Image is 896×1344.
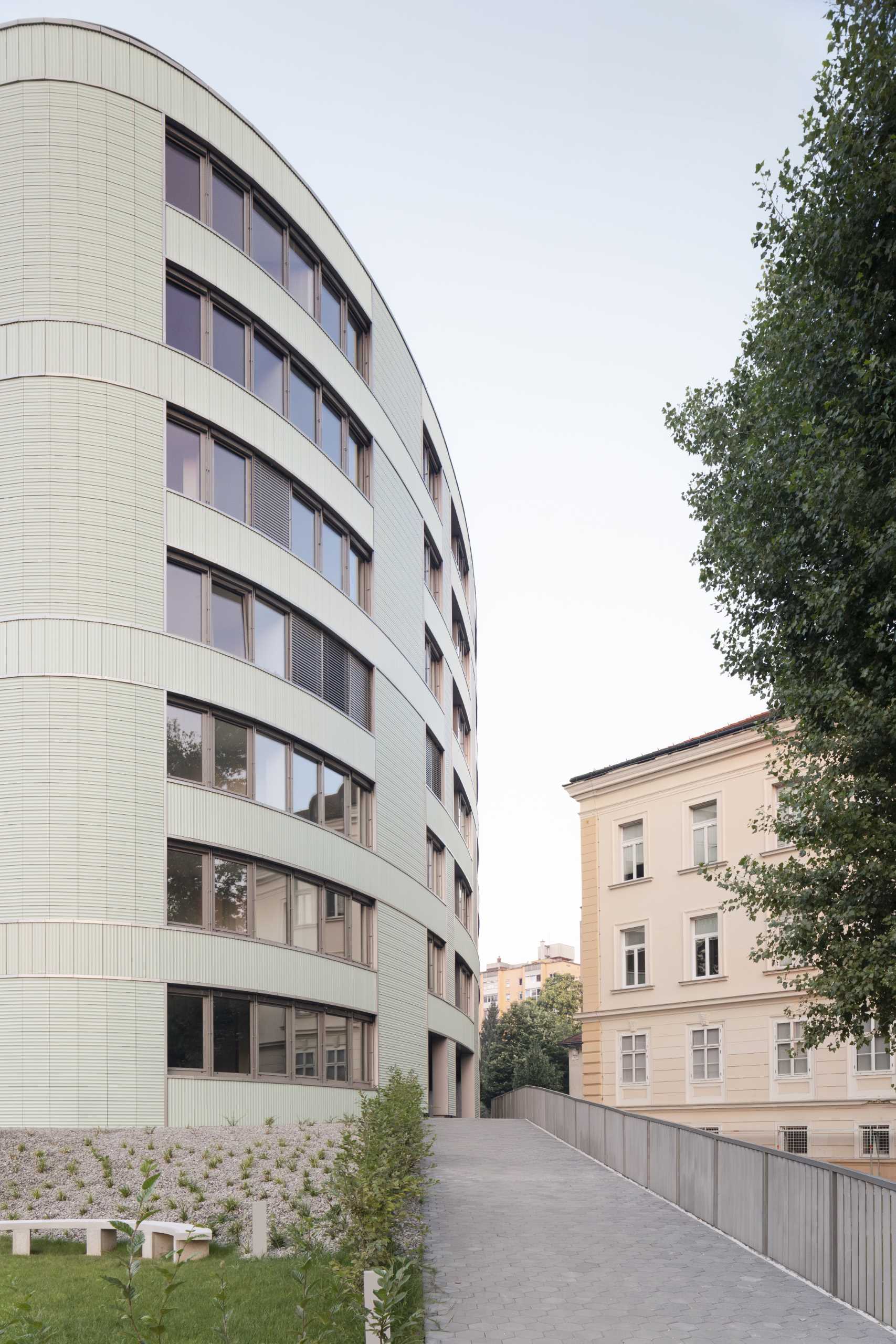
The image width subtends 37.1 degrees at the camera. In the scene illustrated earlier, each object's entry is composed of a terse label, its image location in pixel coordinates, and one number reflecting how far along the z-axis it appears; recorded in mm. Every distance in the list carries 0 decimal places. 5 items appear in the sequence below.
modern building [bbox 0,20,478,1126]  22750
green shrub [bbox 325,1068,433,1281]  11094
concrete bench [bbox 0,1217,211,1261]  13750
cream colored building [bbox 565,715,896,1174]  31141
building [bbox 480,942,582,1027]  183000
